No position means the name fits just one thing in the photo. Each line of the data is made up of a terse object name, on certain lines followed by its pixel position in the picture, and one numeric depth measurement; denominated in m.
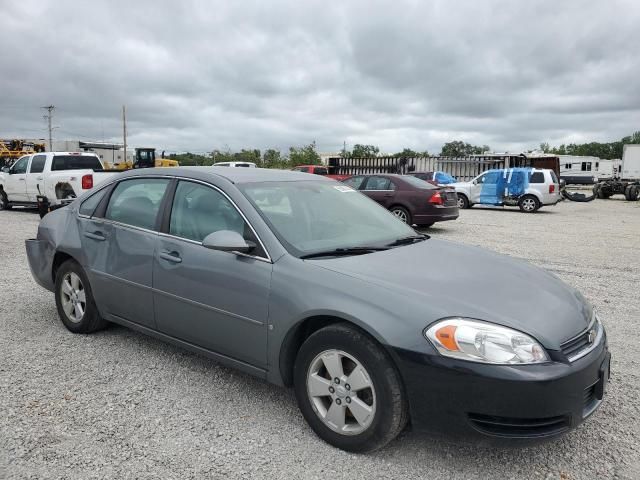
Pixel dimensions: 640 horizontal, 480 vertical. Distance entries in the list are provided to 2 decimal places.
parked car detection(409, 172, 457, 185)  23.50
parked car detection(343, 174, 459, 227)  12.62
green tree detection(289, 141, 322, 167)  56.47
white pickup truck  14.02
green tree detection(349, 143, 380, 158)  96.04
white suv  19.95
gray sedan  2.47
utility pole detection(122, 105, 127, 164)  62.38
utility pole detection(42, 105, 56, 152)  78.19
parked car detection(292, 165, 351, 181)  24.83
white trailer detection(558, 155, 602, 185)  51.66
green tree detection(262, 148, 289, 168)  54.56
